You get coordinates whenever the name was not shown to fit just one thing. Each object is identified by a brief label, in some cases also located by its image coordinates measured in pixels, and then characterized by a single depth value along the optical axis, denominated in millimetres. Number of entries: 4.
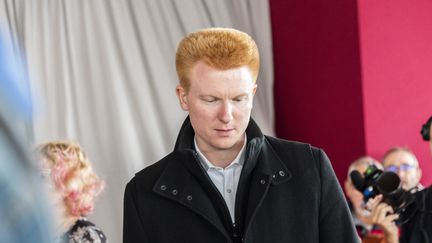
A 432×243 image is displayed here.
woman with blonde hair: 5476
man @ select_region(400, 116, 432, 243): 5070
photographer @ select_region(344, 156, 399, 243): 5482
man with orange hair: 2889
